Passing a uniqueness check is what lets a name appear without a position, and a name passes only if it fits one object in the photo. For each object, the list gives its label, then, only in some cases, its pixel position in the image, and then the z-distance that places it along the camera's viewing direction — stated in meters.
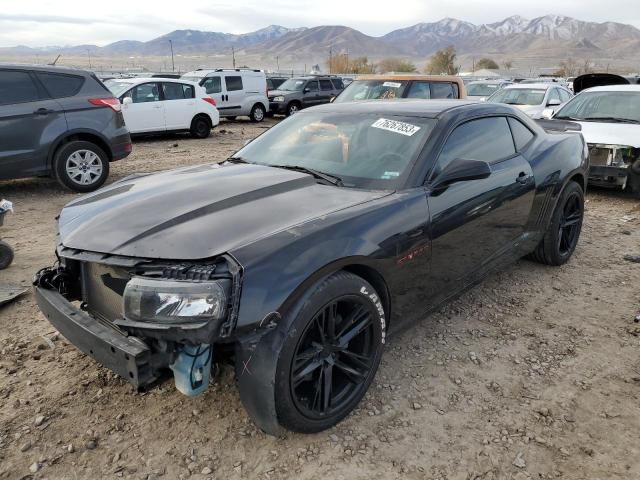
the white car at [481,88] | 15.96
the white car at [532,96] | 11.84
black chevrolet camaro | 2.11
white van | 16.70
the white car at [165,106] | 11.73
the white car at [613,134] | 6.74
